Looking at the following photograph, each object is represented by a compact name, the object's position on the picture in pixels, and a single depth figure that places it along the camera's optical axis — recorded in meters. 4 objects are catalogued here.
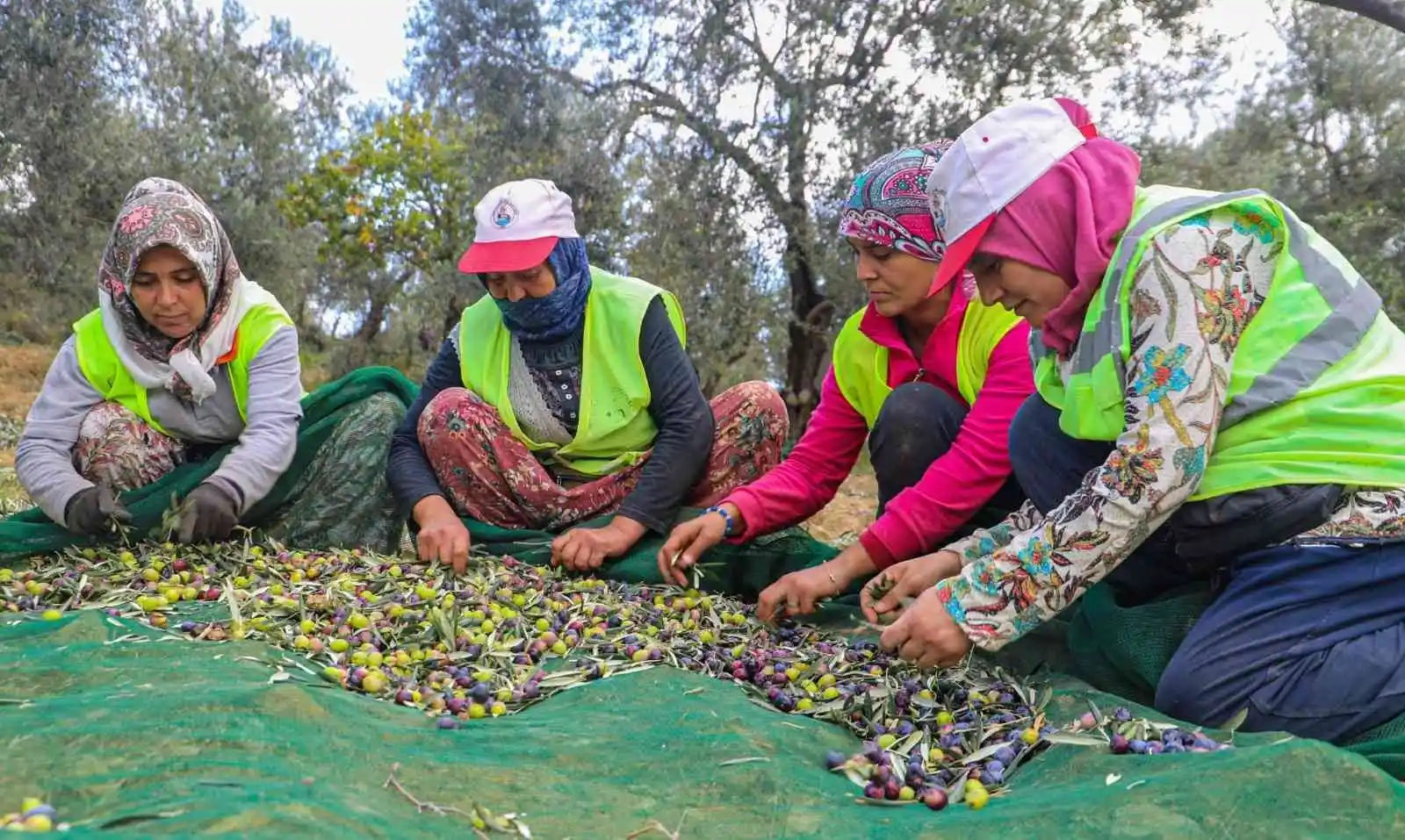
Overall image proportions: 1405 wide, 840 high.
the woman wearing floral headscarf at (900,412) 2.73
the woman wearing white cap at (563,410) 3.27
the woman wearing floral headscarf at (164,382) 3.19
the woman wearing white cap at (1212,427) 1.94
